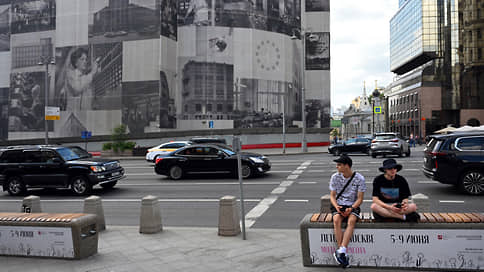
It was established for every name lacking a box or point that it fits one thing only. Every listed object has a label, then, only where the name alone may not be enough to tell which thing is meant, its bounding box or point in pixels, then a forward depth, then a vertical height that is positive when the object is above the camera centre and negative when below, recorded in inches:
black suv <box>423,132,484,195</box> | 440.1 -33.6
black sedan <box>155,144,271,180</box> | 645.3 -48.9
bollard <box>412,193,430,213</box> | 258.8 -47.7
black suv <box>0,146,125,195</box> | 533.0 -49.7
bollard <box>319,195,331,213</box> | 284.3 -52.0
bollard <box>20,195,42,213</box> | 327.6 -60.1
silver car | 988.6 -35.3
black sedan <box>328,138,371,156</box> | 1143.3 -41.4
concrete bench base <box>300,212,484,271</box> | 199.0 -58.2
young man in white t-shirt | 208.4 -39.7
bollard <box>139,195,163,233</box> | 309.4 -66.2
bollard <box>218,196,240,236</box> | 294.8 -64.1
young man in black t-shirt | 206.4 -35.5
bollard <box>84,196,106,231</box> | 316.6 -60.0
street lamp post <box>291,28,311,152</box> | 1400.3 -20.0
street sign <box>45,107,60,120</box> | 1412.4 +75.9
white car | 1008.2 -40.4
